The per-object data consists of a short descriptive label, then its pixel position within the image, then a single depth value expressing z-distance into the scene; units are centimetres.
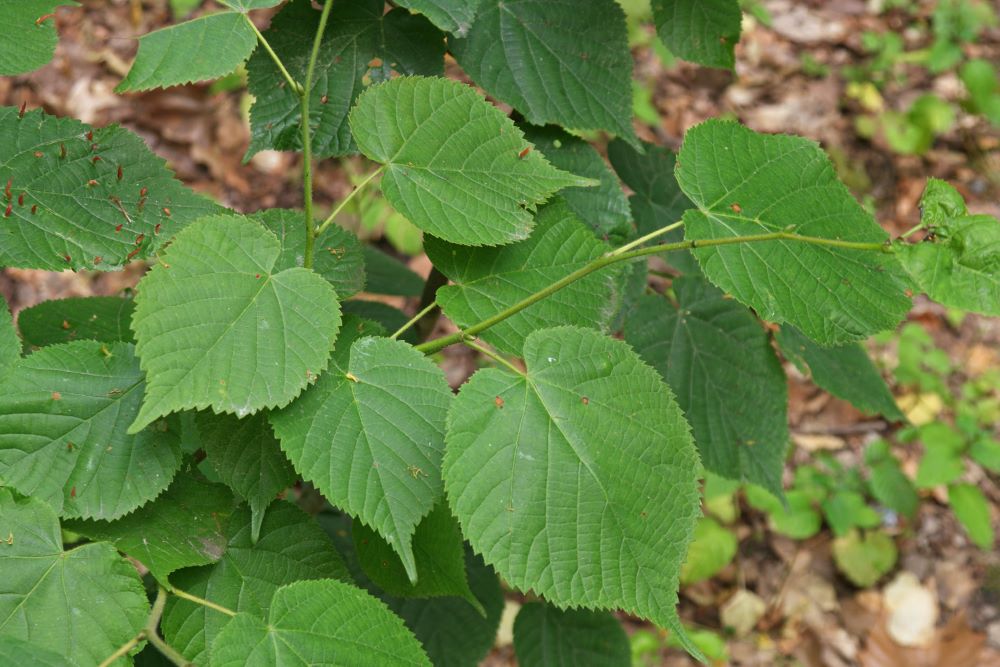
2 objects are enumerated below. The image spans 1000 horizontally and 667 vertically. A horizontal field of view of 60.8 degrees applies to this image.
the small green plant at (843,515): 306
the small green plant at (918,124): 400
